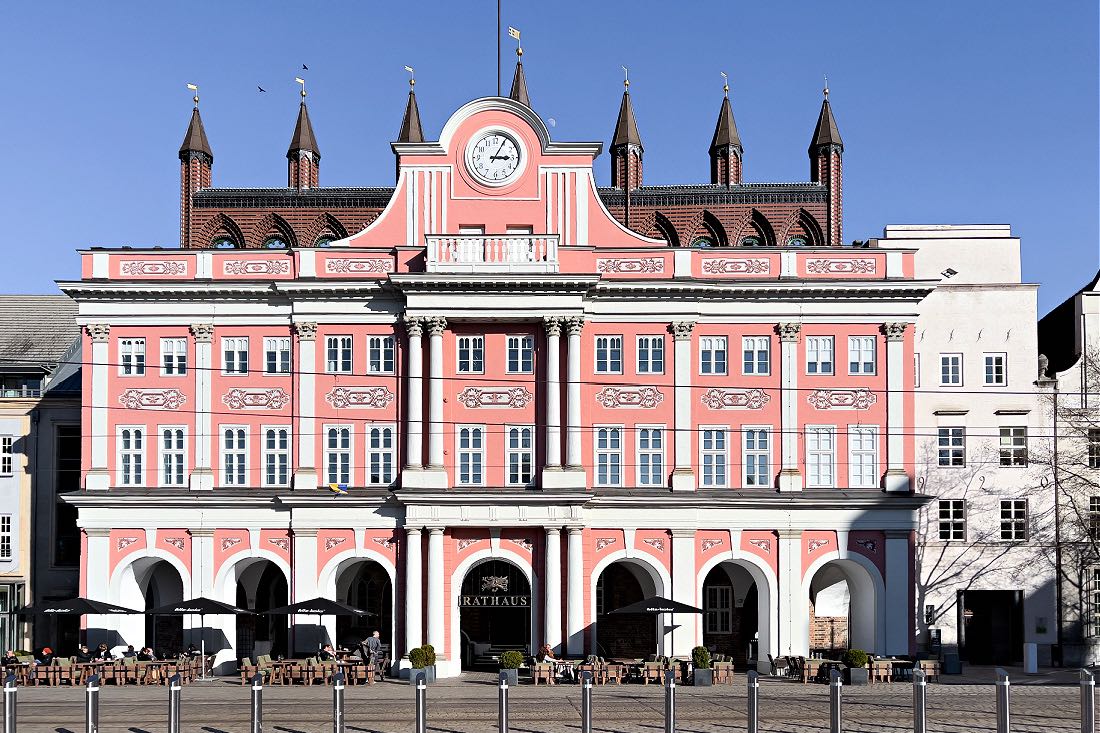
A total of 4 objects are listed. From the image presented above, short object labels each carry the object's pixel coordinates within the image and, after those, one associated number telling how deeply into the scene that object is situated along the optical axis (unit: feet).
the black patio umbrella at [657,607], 155.74
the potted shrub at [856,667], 143.74
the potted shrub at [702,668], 142.61
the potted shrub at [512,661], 147.44
